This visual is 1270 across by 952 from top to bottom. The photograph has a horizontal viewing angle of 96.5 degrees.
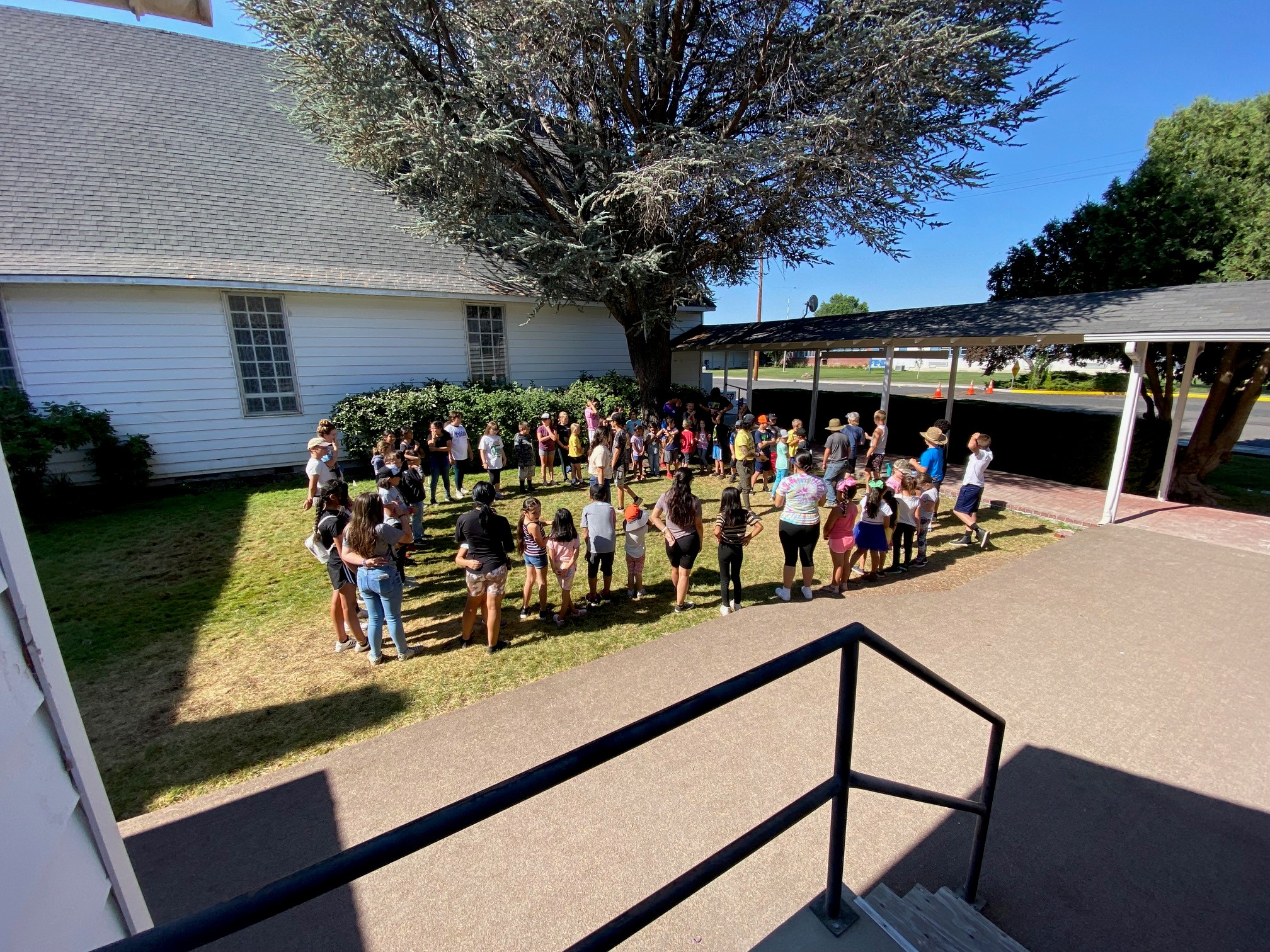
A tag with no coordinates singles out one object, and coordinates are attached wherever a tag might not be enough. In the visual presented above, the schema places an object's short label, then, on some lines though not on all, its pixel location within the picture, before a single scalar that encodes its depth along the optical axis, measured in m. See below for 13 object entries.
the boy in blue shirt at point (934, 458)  8.36
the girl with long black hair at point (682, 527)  6.45
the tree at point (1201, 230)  11.51
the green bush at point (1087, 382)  39.97
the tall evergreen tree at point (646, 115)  10.31
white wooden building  10.54
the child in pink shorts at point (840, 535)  6.89
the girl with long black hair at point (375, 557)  5.23
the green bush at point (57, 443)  9.45
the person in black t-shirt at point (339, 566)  5.65
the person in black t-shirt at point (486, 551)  5.54
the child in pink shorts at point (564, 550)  6.14
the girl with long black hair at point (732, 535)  6.23
